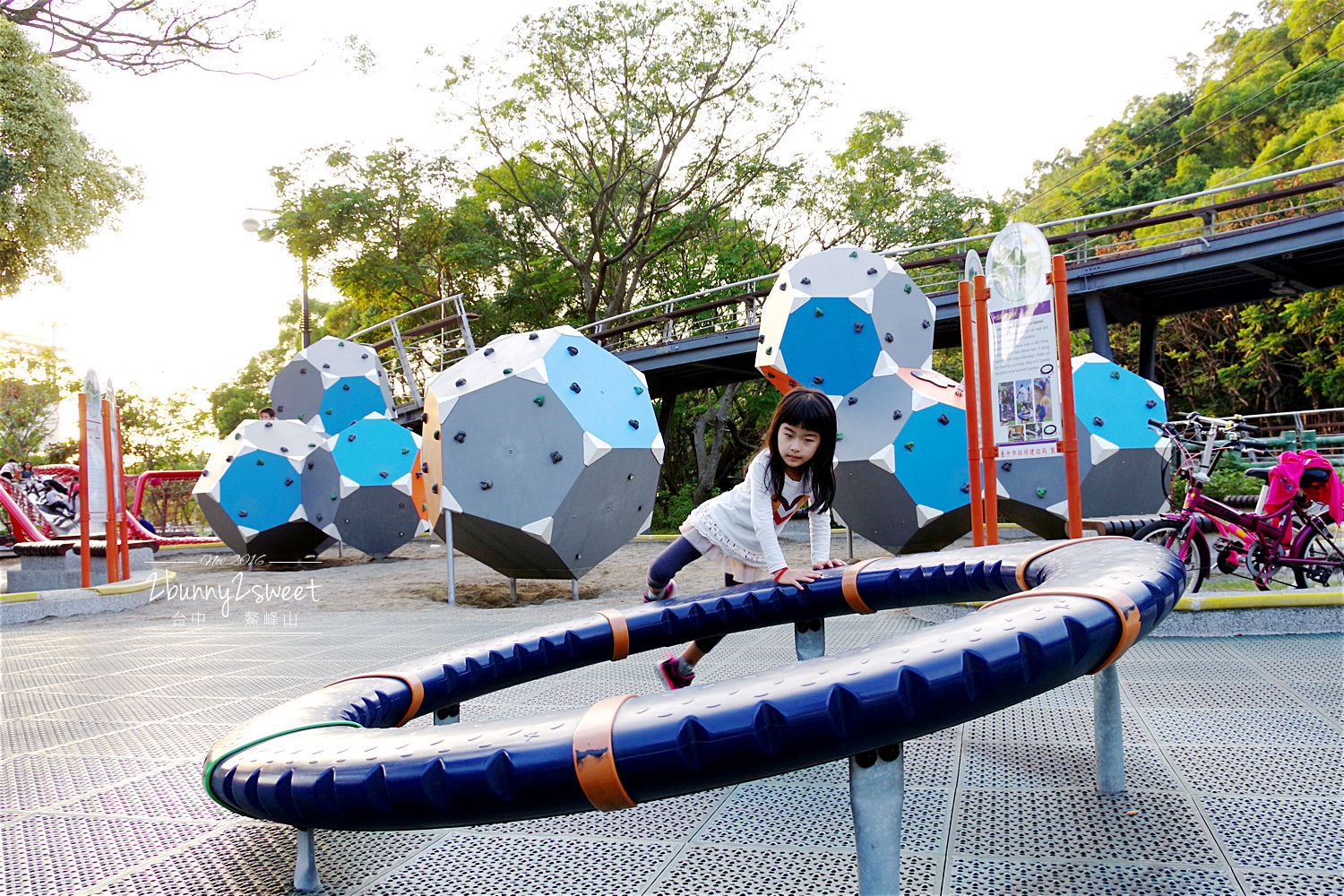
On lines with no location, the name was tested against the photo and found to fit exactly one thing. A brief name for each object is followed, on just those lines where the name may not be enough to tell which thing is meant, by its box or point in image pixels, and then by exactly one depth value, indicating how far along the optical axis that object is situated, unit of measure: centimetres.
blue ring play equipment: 149
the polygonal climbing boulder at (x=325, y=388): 1656
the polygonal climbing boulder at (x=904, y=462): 823
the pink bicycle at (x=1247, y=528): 566
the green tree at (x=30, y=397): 2836
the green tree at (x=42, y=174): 1366
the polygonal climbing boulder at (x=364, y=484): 1270
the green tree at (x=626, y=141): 1914
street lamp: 2053
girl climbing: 313
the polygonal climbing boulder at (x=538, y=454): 793
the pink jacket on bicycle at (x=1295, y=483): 558
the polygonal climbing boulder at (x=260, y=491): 1293
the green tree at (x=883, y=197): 2220
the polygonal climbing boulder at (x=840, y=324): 866
